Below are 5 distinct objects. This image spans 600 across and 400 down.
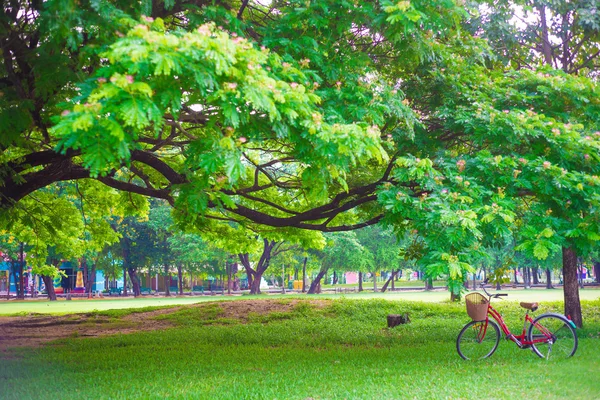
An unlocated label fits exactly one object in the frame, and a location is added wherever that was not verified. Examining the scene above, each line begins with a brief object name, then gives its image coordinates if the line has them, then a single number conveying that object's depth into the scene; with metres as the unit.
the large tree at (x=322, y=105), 5.79
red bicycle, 9.87
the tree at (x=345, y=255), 41.63
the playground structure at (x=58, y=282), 55.75
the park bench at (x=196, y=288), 65.25
